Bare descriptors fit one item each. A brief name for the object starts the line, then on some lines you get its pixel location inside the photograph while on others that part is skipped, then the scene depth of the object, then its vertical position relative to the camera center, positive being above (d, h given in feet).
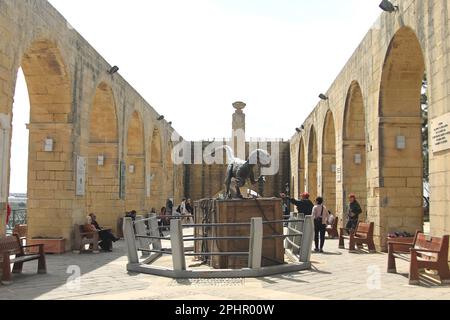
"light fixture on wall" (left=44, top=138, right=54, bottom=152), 37.22 +3.70
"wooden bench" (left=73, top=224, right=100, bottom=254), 36.42 -2.94
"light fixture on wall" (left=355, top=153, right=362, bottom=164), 47.62 +3.66
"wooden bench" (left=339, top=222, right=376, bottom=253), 34.50 -2.57
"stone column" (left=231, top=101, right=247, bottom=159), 82.34 +11.38
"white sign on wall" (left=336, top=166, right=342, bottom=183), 48.66 +2.26
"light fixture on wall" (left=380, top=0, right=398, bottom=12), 31.32 +11.53
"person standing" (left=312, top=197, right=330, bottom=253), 36.29 -1.61
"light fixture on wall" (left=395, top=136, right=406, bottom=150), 34.91 +3.76
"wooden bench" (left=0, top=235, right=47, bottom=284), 22.77 -2.89
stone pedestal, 26.58 -1.62
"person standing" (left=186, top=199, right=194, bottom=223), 72.20 -1.49
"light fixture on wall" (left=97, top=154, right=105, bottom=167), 49.96 +3.55
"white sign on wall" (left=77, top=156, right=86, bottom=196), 38.93 +1.61
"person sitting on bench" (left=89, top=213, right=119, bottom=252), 37.83 -3.03
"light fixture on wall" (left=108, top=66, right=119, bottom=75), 47.26 +11.58
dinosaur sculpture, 29.10 +1.66
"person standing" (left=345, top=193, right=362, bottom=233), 38.91 -1.10
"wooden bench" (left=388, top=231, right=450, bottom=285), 21.35 -2.57
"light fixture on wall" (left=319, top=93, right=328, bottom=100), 57.43 +11.24
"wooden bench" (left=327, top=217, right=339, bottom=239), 48.06 -3.02
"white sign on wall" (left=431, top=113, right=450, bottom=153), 23.53 +3.01
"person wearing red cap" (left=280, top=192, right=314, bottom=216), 39.68 -0.65
